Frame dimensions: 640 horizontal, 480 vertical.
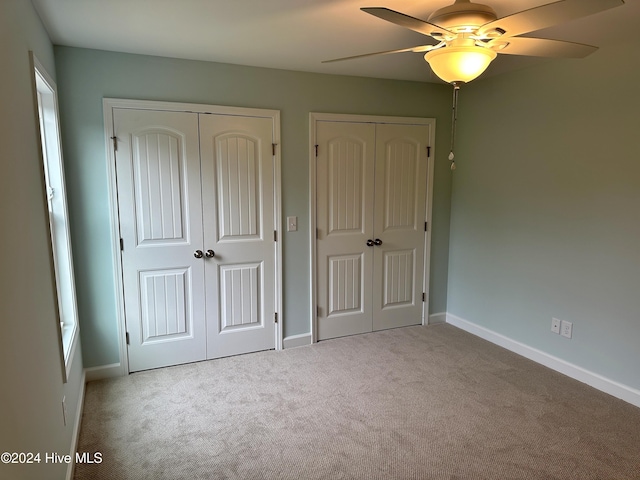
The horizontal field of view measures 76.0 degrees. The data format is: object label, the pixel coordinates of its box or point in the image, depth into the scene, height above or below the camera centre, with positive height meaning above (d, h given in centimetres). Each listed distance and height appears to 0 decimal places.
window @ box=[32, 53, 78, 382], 260 -18
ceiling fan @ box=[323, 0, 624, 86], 152 +62
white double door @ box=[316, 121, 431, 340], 370 -36
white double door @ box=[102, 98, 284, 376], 293 +10
